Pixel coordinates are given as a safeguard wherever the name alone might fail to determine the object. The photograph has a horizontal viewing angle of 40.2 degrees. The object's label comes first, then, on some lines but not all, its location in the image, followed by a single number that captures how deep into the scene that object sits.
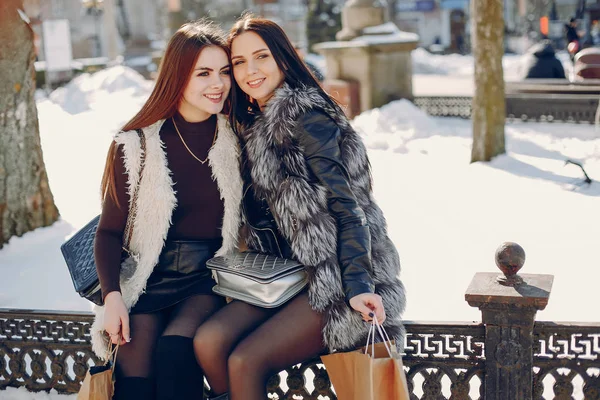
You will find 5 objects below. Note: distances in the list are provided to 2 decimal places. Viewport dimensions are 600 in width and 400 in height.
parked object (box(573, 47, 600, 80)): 15.98
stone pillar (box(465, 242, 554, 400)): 3.52
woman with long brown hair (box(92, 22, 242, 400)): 3.45
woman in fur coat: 3.22
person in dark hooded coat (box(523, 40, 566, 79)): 16.11
